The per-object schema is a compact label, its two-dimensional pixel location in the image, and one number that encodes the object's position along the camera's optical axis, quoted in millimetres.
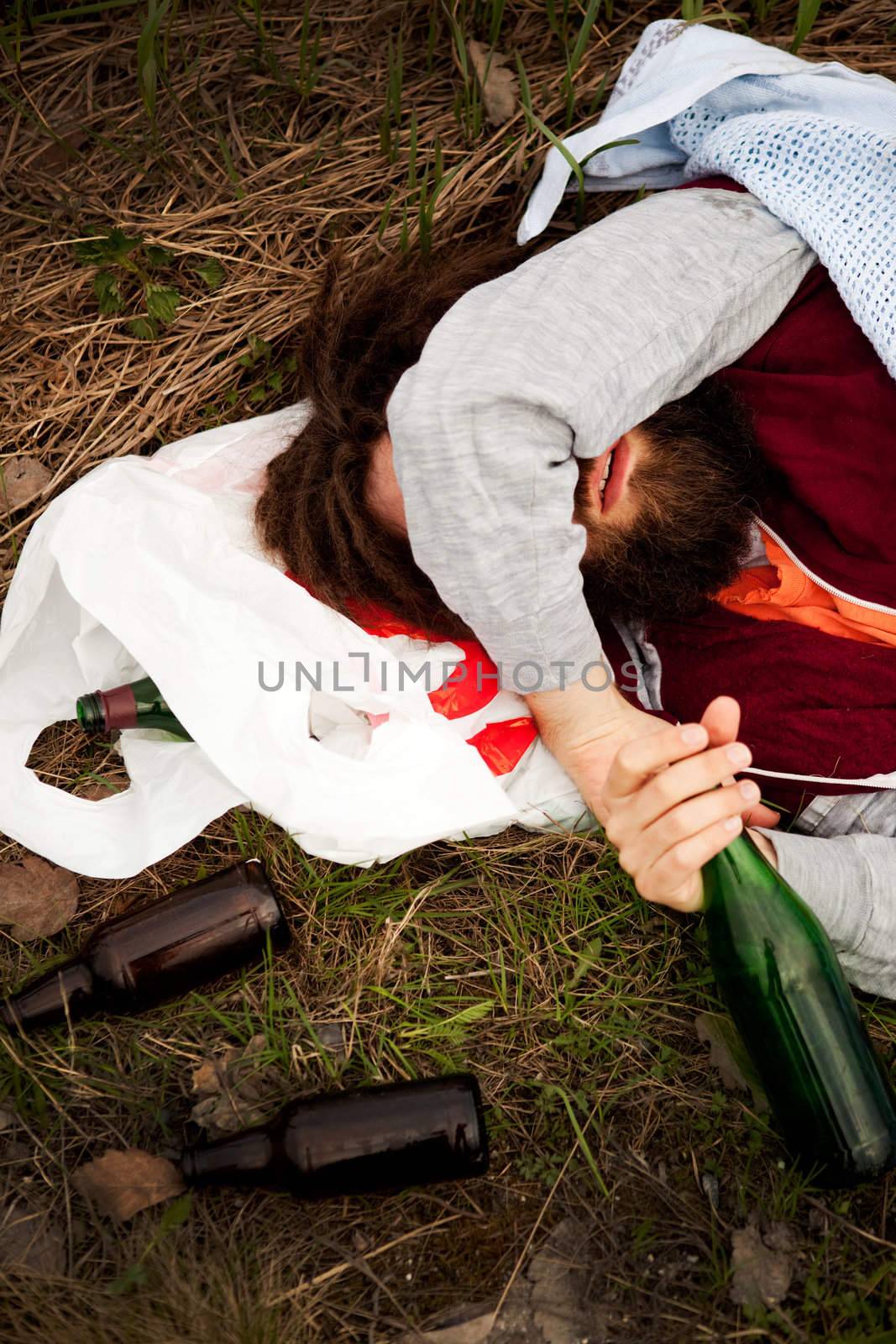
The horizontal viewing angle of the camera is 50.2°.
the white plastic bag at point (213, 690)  2006
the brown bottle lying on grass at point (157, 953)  1892
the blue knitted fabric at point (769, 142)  1755
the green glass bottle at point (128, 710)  1928
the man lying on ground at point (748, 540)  1875
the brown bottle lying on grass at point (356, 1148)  1681
